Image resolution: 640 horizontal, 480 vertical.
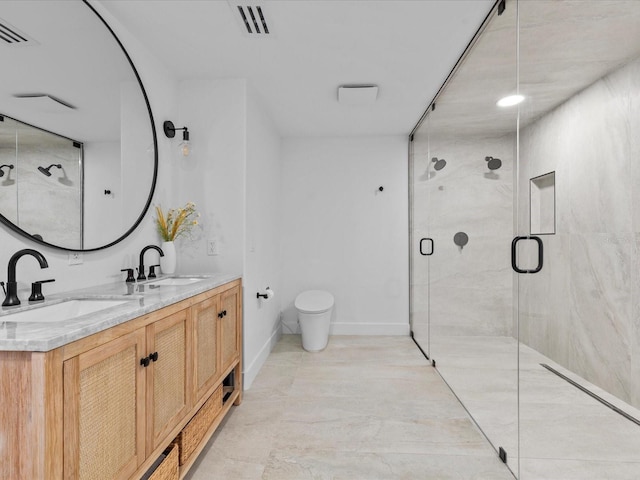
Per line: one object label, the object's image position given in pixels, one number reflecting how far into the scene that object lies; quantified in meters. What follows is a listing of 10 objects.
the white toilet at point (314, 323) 3.58
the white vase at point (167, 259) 2.36
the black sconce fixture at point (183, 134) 2.56
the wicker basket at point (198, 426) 1.62
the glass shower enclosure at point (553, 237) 1.11
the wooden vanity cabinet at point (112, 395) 0.87
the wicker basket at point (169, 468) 1.38
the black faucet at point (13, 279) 1.29
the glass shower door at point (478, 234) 1.75
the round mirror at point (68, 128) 1.41
